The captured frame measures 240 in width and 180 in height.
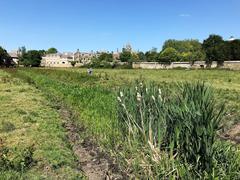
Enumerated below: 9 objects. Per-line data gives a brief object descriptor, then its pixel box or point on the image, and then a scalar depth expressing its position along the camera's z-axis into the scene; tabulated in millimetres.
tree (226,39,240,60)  49942
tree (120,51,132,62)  66612
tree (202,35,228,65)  45904
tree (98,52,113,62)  62450
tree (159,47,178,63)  54230
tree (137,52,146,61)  79522
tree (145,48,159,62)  65115
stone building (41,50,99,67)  75574
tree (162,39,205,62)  59824
